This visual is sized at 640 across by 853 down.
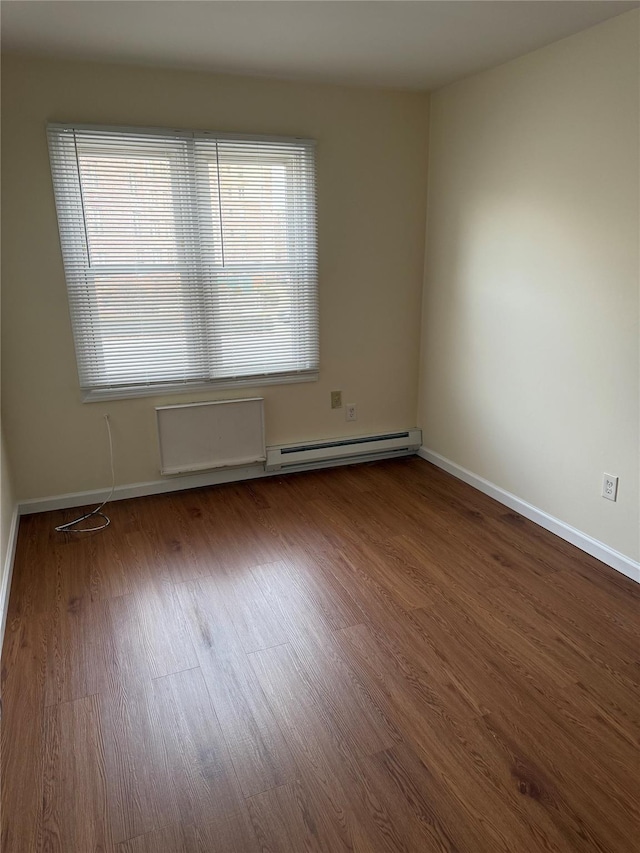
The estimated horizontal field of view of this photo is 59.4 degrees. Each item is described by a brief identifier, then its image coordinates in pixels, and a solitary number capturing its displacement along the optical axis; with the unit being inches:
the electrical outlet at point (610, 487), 102.4
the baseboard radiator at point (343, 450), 147.2
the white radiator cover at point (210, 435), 133.8
